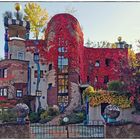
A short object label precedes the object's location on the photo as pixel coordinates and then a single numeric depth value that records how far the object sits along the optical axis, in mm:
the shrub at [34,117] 20688
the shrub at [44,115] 20820
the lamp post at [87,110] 19628
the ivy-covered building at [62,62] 23188
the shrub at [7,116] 19164
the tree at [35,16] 26248
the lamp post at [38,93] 23766
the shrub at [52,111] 20986
